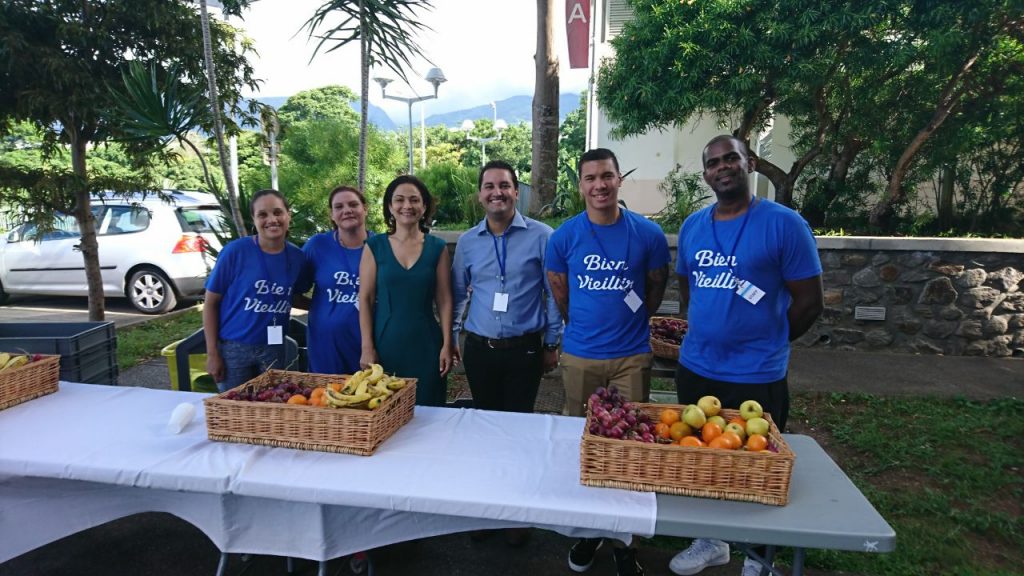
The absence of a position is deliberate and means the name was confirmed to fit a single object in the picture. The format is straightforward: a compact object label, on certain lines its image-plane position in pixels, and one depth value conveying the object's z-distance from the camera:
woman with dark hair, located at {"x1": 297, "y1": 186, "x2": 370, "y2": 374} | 3.18
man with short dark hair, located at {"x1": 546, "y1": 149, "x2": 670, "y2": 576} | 2.72
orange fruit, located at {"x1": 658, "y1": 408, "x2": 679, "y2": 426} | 2.04
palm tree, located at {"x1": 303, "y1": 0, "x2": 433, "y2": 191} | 4.77
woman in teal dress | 2.89
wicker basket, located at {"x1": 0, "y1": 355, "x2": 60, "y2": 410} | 2.63
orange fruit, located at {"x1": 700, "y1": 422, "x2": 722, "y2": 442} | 1.90
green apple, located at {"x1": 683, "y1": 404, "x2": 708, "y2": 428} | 2.01
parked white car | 8.41
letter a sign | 9.03
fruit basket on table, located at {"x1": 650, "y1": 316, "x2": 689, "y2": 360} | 3.67
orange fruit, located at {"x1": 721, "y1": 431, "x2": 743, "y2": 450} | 1.84
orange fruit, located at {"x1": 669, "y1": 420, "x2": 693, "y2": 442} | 1.97
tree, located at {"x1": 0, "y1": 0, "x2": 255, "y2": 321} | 5.00
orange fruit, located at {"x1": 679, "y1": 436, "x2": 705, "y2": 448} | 1.86
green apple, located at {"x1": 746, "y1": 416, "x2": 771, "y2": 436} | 1.94
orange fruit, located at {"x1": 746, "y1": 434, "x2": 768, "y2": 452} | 1.83
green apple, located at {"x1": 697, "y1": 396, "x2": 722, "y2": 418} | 2.08
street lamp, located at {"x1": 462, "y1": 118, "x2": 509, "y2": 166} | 27.52
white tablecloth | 1.83
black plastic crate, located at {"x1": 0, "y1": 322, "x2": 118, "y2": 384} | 3.37
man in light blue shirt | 2.95
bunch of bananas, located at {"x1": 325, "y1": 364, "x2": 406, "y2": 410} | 2.19
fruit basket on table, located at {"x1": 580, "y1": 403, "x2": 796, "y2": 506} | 1.78
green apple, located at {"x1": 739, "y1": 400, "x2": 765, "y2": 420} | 2.04
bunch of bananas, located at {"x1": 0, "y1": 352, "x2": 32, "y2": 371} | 2.72
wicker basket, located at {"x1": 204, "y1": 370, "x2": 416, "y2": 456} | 2.11
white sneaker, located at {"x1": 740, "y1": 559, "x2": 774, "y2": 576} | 2.51
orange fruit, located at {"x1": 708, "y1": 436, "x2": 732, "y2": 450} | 1.83
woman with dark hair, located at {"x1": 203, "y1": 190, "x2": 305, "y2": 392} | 3.12
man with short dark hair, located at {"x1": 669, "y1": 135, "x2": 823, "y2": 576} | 2.40
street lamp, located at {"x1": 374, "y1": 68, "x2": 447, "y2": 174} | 16.22
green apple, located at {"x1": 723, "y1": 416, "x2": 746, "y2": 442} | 1.92
